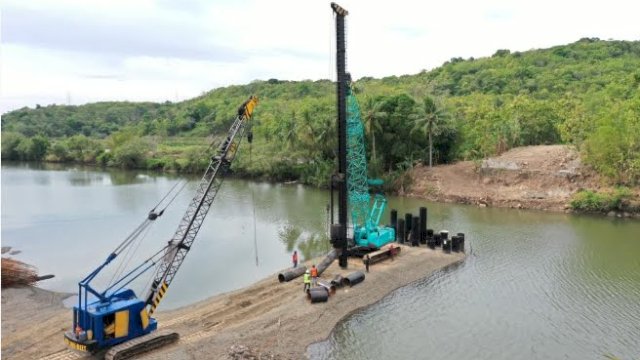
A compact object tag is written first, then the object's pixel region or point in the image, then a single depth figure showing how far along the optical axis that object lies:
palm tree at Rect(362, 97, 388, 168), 51.81
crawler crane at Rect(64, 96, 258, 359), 17.08
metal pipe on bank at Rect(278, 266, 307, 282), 24.80
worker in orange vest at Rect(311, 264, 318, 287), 23.94
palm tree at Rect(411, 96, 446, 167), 51.44
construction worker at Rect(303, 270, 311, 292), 22.77
